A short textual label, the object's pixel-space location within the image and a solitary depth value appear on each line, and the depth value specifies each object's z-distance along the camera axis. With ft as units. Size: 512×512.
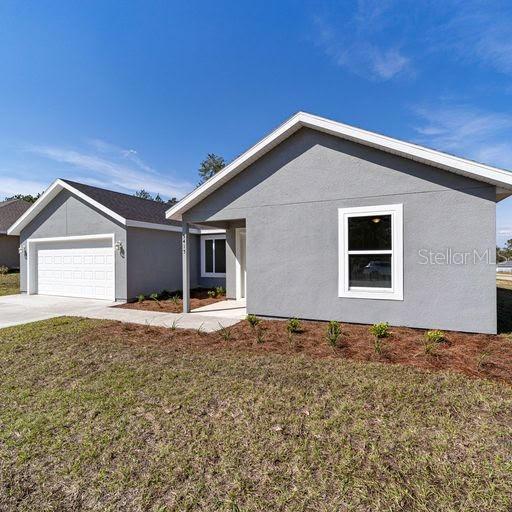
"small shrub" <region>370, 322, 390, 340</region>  20.50
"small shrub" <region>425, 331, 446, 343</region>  19.35
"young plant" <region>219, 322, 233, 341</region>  21.20
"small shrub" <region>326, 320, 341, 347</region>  19.17
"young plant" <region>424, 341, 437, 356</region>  17.38
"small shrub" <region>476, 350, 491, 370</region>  15.61
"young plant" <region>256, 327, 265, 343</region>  20.51
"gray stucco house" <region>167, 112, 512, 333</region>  20.93
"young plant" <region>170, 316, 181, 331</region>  24.04
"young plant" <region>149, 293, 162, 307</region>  39.13
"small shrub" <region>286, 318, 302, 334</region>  22.63
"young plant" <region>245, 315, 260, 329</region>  24.19
